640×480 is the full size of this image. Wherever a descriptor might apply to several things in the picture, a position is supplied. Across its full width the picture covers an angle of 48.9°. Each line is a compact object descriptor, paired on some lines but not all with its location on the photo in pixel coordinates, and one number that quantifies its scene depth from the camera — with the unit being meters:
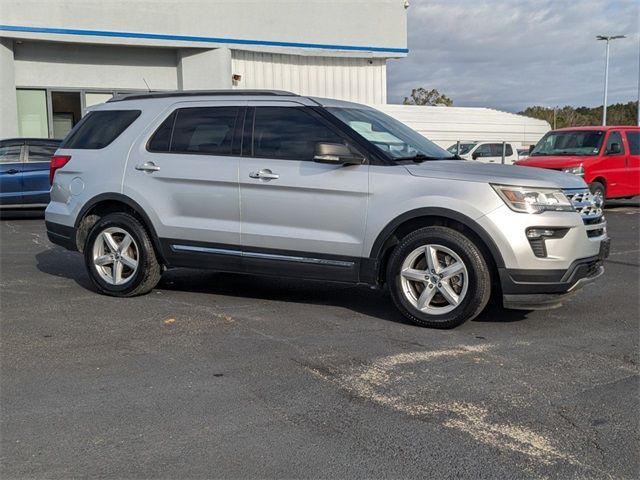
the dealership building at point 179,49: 20.53
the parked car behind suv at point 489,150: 25.19
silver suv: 5.50
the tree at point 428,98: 65.88
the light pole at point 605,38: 42.62
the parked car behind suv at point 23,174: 14.14
